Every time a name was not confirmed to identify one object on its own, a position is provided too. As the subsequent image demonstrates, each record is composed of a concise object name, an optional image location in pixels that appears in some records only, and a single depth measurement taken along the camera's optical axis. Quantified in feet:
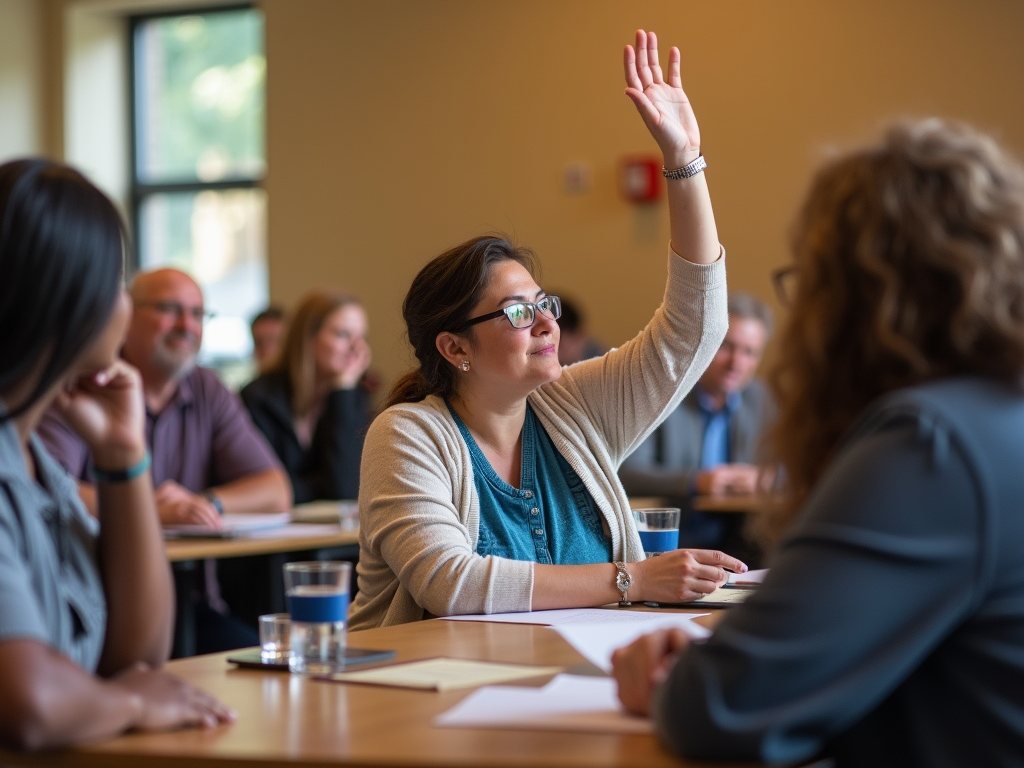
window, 25.20
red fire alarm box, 20.51
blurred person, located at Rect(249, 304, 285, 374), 21.93
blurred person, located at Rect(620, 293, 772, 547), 16.06
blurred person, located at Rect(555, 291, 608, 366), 19.47
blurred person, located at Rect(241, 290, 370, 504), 15.07
